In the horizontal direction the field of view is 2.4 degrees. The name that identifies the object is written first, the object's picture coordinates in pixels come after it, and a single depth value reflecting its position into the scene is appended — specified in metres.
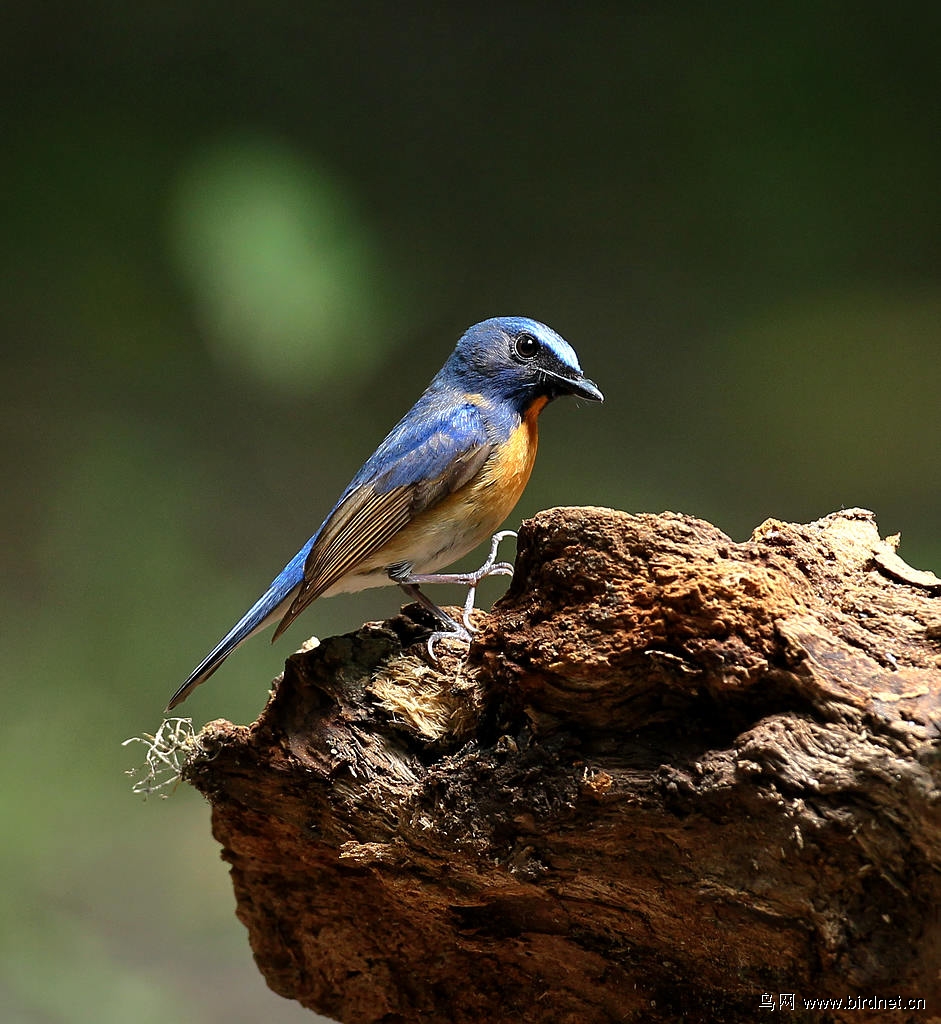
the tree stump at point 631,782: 5.61
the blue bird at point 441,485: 5.70
